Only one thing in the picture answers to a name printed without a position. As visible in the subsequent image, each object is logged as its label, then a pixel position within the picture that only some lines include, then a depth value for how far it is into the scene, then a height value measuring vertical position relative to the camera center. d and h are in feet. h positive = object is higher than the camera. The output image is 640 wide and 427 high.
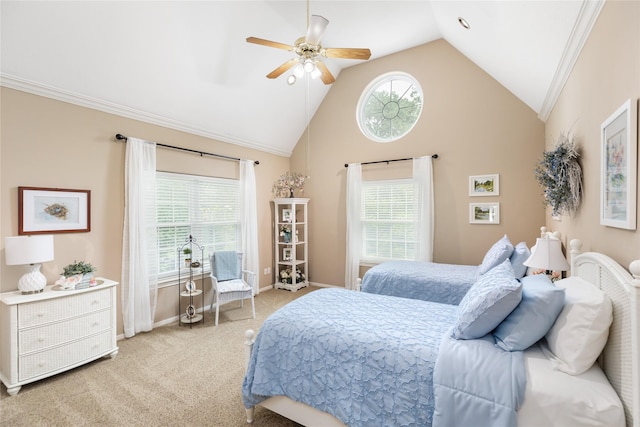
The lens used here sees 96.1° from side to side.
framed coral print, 8.59 +0.27
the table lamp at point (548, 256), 7.02 -1.07
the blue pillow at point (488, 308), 4.84 -1.63
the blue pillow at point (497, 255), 9.29 -1.37
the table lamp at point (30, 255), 7.73 -0.99
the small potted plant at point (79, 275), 8.66 -1.74
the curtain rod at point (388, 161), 14.26 +2.91
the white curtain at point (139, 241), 10.87 -0.91
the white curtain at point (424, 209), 14.12 +0.28
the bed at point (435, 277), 9.44 -2.37
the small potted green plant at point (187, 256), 12.40 -1.77
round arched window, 15.28 +6.00
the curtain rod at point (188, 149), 10.68 +3.06
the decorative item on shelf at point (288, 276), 17.51 -3.69
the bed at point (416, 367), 3.82 -2.47
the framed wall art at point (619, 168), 4.18 +0.73
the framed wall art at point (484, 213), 12.99 +0.05
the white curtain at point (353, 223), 16.22 -0.43
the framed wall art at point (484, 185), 13.00 +1.34
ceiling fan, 8.11 +5.03
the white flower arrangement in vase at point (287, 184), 17.60 +1.98
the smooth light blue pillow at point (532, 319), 4.67 -1.74
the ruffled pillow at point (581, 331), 4.12 -1.75
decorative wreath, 7.11 +0.95
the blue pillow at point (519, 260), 9.11 -1.49
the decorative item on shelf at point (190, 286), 12.32 -2.99
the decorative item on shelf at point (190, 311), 12.41 -4.09
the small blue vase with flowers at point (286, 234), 17.34 -1.08
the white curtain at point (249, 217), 15.48 -0.03
